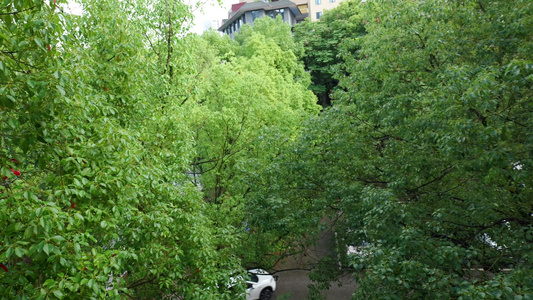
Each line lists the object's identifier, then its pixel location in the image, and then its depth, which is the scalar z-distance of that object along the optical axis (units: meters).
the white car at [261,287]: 16.56
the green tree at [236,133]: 13.33
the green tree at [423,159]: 6.51
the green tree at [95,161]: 4.55
